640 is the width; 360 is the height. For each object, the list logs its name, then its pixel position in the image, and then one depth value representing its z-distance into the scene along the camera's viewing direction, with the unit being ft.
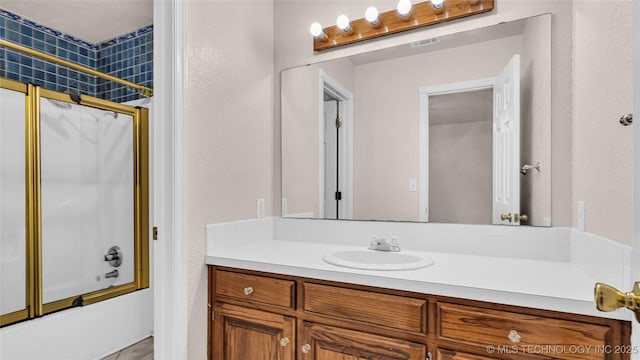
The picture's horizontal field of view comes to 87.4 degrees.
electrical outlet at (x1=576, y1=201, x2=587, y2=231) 4.21
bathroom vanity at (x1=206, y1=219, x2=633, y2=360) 3.19
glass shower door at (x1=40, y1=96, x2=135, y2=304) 6.92
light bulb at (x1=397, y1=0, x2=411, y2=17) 5.57
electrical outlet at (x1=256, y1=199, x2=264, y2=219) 6.39
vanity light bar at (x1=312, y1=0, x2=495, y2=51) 5.34
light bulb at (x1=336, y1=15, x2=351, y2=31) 6.07
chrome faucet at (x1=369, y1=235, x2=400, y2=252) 5.17
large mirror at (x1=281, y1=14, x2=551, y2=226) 4.94
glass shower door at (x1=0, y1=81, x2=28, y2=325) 6.19
